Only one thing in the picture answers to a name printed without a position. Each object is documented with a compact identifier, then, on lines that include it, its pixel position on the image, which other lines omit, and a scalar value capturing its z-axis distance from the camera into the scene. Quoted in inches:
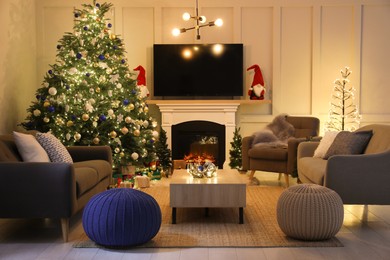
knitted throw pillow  189.2
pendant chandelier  298.8
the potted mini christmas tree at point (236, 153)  316.5
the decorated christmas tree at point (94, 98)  261.1
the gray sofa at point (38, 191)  152.3
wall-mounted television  323.0
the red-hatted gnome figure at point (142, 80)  309.6
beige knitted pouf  150.3
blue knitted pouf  143.3
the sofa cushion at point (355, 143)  201.8
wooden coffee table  174.9
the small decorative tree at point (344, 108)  323.0
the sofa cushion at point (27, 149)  177.5
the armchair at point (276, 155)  250.5
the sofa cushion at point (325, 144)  223.8
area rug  151.1
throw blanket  270.5
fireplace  320.5
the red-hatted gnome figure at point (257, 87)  320.2
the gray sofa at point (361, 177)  170.9
